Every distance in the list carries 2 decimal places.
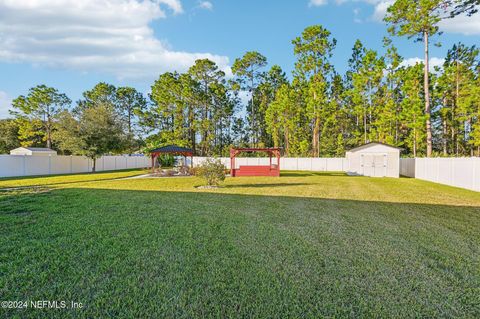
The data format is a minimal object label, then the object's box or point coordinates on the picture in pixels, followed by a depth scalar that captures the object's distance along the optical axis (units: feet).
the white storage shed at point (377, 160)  64.49
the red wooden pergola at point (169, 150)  65.16
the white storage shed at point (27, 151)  86.18
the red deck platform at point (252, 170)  62.69
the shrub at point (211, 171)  38.86
